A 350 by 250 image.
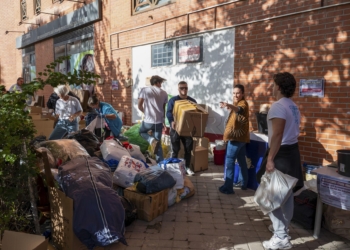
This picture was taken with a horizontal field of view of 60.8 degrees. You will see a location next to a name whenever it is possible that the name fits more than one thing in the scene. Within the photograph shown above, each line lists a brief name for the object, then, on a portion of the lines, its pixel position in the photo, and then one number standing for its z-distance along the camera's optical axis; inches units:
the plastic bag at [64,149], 173.8
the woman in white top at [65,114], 237.0
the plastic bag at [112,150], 194.2
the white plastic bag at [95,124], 253.9
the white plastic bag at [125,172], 173.3
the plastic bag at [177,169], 181.6
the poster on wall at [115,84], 398.9
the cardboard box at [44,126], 269.7
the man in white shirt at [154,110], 232.8
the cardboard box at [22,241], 97.4
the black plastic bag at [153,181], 157.5
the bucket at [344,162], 125.1
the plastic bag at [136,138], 278.4
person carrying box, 225.9
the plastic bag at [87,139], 210.9
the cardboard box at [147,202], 154.1
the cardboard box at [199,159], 242.2
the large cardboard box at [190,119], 211.3
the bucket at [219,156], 265.0
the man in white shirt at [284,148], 122.9
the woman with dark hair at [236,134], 183.2
